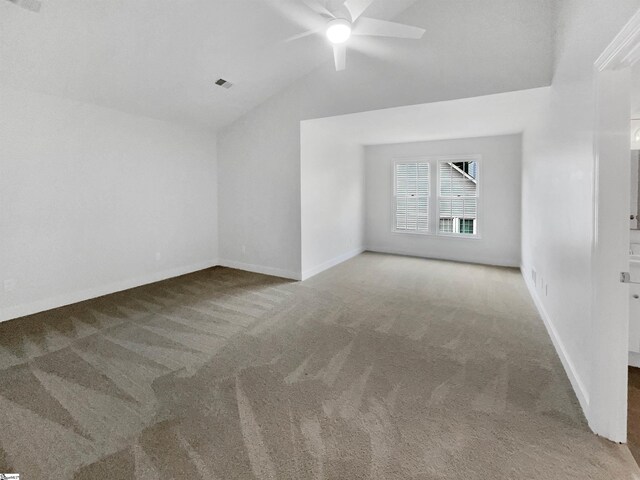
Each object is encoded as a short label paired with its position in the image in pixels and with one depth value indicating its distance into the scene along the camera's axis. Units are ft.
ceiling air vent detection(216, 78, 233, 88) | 13.67
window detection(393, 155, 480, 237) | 20.49
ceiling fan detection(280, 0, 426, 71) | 8.52
